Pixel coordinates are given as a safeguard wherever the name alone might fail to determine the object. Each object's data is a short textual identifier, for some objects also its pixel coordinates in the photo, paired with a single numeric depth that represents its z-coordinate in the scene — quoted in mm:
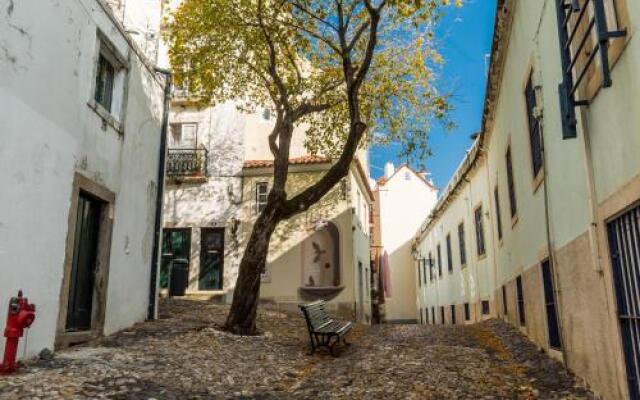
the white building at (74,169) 6605
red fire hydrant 6008
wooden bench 9484
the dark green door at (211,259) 19031
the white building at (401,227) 34031
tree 10977
